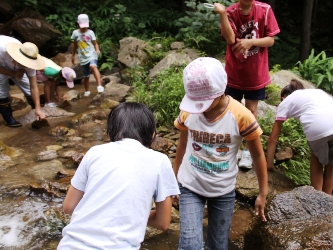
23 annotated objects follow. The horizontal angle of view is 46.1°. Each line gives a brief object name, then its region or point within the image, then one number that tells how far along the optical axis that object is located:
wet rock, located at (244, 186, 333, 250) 2.55
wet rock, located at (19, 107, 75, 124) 6.21
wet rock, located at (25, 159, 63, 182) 4.37
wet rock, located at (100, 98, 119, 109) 6.75
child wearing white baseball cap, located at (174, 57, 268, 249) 2.25
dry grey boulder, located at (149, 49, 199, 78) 7.47
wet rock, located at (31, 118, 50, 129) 5.79
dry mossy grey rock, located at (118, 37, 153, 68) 8.52
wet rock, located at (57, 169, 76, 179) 4.38
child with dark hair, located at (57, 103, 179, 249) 1.65
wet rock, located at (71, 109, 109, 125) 6.12
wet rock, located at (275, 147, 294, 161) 4.75
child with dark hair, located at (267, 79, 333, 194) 3.57
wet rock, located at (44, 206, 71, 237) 3.40
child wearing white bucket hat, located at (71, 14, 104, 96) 7.40
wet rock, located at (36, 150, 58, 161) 4.82
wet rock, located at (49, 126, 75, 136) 5.63
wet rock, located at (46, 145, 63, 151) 5.13
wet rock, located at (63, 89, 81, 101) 7.40
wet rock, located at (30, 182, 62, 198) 3.95
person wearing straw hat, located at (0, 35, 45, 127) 5.32
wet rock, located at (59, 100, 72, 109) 6.90
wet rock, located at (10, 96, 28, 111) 6.91
